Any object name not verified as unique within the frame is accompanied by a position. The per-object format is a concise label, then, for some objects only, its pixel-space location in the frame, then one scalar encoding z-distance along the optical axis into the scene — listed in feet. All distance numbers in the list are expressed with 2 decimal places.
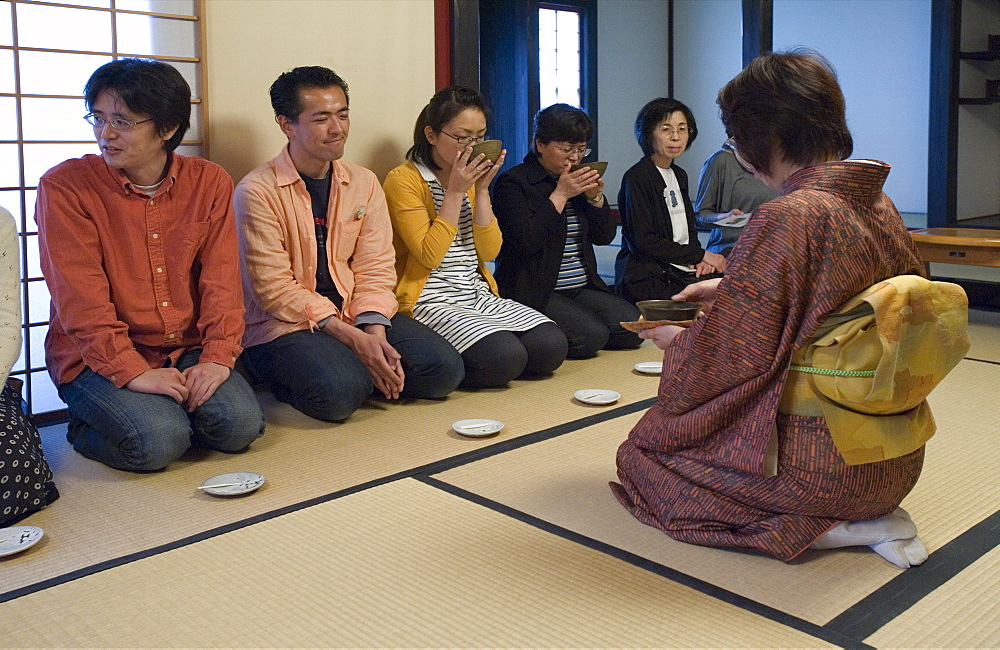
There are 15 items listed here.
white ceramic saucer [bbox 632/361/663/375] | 11.70
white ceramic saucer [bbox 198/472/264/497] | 7.64
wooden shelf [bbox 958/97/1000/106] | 22.93
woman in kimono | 5.85
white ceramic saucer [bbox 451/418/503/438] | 9.15
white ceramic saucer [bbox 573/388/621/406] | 10.25
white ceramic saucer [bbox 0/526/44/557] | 6.53
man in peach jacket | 9.91
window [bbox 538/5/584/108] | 29.86
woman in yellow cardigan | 11.01
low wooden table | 13.98
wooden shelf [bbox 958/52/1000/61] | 22.68
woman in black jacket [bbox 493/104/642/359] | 12.16
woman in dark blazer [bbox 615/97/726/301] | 13.58
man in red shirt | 8.39
